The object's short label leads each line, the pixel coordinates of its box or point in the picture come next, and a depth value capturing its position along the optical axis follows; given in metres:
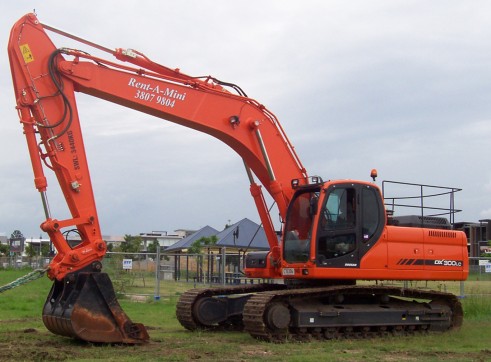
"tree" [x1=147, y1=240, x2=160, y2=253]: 71.49
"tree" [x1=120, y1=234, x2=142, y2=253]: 53.16
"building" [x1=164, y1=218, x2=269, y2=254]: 32.75
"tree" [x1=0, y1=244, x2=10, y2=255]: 94.06
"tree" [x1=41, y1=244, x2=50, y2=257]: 66.47
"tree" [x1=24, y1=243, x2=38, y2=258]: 76.39
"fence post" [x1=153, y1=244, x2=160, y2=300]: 23.26
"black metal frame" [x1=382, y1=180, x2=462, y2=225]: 14.40
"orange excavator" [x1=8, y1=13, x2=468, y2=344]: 11.78
